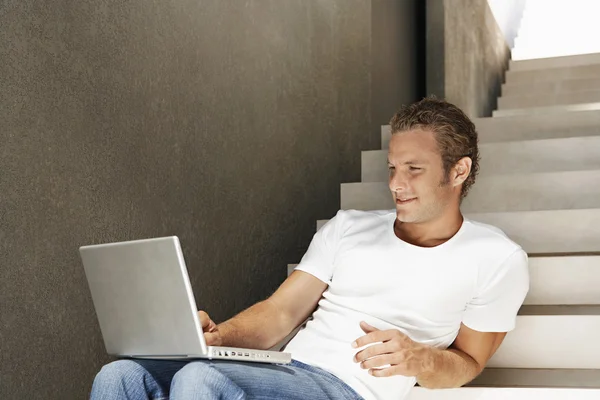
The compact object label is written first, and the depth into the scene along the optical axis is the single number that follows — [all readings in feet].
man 12.00
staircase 13.45
